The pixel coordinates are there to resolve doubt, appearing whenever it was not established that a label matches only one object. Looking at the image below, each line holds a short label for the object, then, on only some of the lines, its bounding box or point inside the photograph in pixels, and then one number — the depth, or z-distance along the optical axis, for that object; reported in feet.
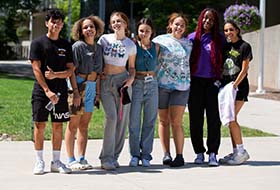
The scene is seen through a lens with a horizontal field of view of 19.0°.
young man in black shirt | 34.00
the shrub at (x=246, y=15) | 102.01
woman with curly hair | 35.43
